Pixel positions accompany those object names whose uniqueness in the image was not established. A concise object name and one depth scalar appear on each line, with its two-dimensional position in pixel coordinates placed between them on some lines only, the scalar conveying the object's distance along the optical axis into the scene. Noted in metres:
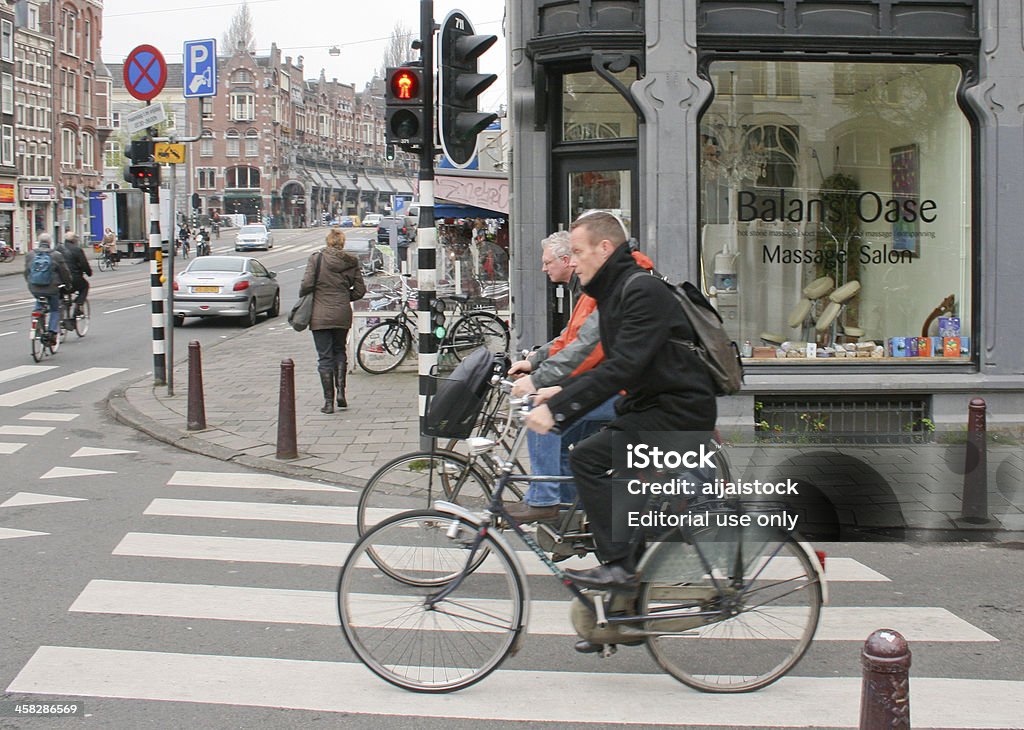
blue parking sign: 13.08
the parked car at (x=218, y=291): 23.05
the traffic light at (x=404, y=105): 8.31
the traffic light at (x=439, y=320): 15.68
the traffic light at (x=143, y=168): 13.16
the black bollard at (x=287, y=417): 9.36
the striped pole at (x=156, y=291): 13.15
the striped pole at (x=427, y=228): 8.33
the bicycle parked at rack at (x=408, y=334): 15.04
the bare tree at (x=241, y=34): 109.62
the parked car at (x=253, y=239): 65.19
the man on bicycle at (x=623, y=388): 4.32
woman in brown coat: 11.59
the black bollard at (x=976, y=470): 7.33
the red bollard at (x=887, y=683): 2.92
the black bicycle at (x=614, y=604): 4.42
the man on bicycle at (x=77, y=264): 19.31
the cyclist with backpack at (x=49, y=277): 17.39
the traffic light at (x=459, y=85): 8.20
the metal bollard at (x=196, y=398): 10.55
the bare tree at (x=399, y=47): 81.50
